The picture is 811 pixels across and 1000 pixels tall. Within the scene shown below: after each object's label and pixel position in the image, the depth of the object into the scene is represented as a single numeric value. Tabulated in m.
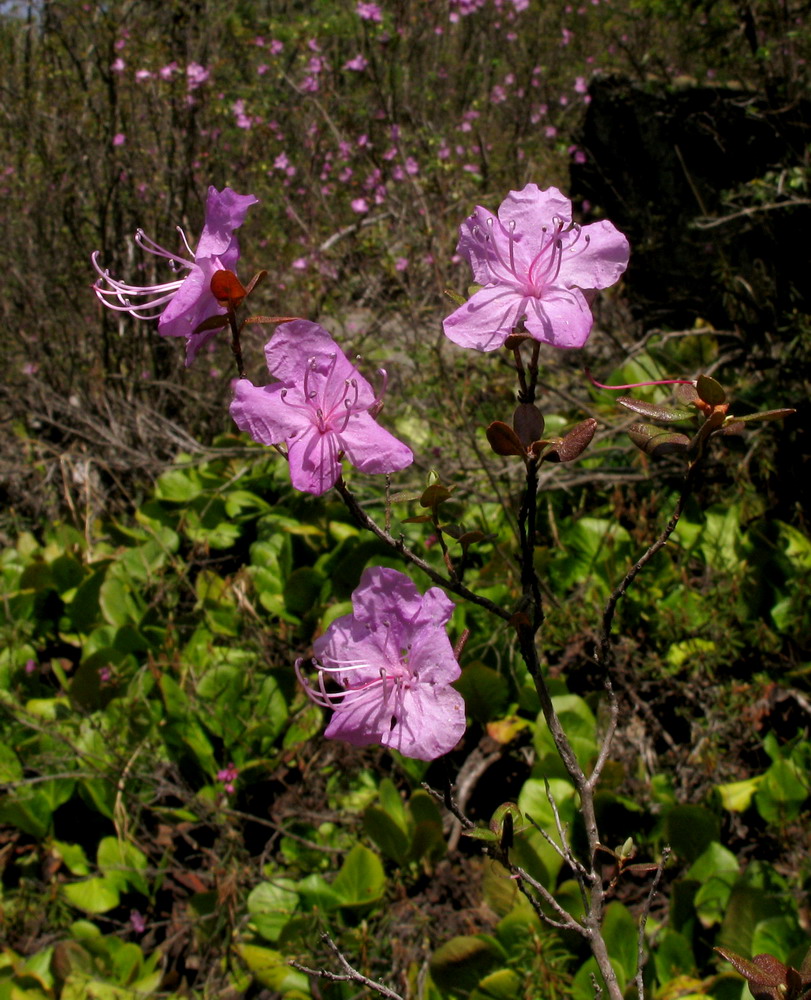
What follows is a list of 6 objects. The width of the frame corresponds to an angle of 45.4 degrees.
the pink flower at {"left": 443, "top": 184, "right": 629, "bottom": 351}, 0.20
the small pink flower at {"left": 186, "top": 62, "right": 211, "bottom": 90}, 0.88
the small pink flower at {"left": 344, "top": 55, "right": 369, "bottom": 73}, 1.34
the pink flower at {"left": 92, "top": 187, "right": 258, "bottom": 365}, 0.19
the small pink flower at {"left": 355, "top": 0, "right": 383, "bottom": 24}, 1.19
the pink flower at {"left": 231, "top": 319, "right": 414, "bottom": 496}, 0.19
